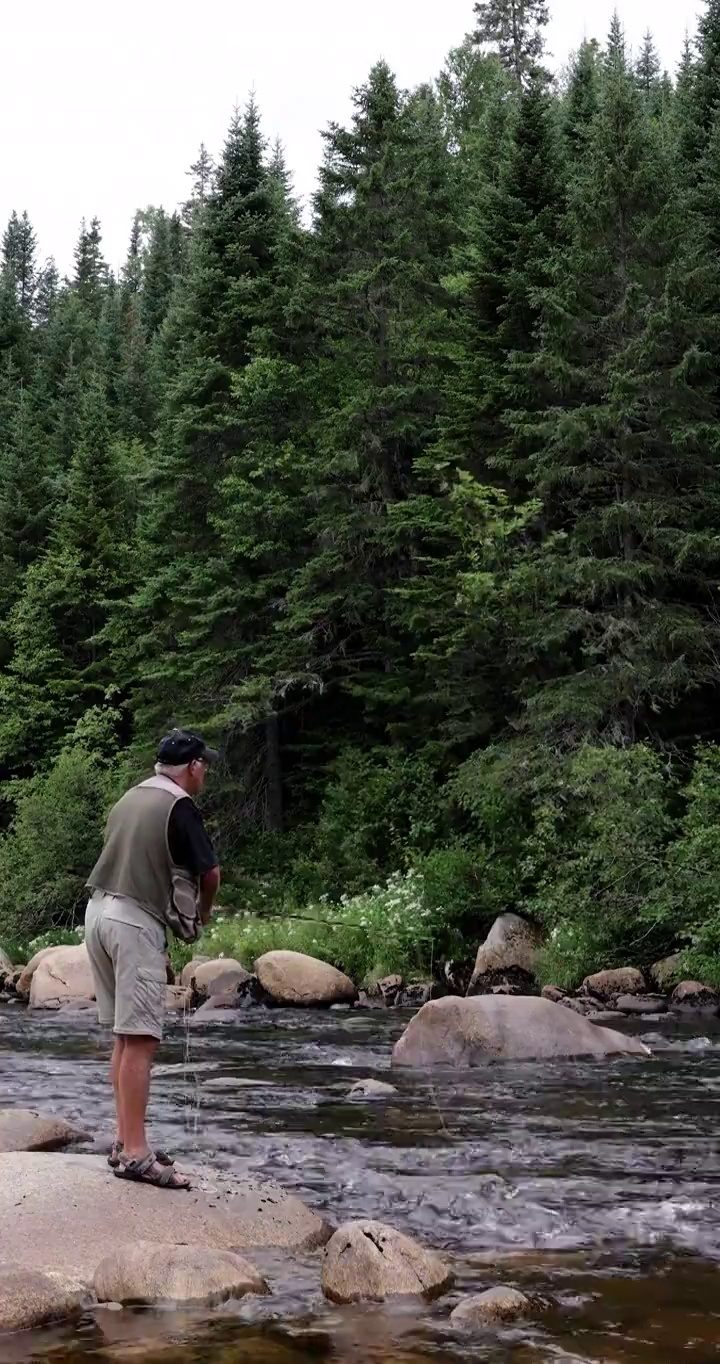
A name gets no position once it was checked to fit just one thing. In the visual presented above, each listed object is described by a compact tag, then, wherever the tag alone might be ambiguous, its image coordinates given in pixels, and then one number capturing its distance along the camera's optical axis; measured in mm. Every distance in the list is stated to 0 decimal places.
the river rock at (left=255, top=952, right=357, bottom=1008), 17422
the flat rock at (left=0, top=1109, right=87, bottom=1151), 7641
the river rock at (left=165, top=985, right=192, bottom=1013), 17625
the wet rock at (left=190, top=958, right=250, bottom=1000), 17922
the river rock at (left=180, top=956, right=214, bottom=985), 19175
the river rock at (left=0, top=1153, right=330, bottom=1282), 5395
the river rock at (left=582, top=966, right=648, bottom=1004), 16234
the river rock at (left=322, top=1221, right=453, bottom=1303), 5180
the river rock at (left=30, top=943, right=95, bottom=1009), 18672
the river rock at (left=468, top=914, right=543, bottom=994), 17875
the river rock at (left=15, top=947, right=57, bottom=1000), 20281
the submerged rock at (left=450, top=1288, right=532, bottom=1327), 4844
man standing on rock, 6055
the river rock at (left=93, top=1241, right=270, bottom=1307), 5102
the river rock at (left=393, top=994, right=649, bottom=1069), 11359
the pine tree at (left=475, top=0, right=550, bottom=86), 58656
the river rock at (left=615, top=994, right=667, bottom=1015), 15347
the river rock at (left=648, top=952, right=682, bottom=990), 16141
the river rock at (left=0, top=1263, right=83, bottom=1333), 4867
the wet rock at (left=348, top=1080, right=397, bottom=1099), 9867
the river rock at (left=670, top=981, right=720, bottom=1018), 15250
